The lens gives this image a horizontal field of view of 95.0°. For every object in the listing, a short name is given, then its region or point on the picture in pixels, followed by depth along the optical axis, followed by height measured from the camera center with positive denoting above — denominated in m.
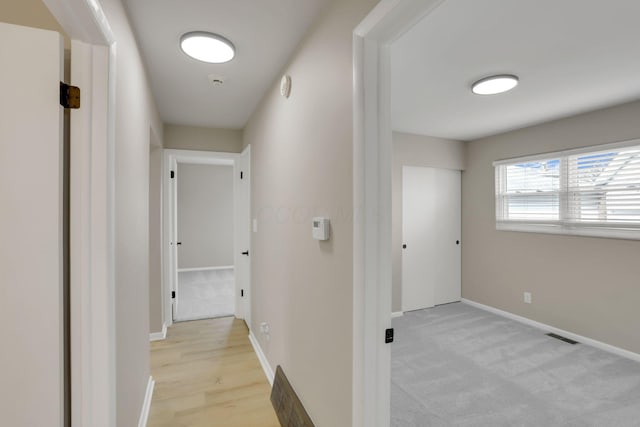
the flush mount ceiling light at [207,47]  1.75 +1.05
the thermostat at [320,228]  1.47 -0.08
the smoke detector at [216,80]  2.27 +1.06
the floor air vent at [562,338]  3.23 -1.43
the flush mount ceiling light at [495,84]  2.33 +1.06
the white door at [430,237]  4.23 -0.36
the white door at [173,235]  3.61 -0.28
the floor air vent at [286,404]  1.71 -1.23
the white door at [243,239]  3.56 -0.33
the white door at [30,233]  0.97 -0.06
